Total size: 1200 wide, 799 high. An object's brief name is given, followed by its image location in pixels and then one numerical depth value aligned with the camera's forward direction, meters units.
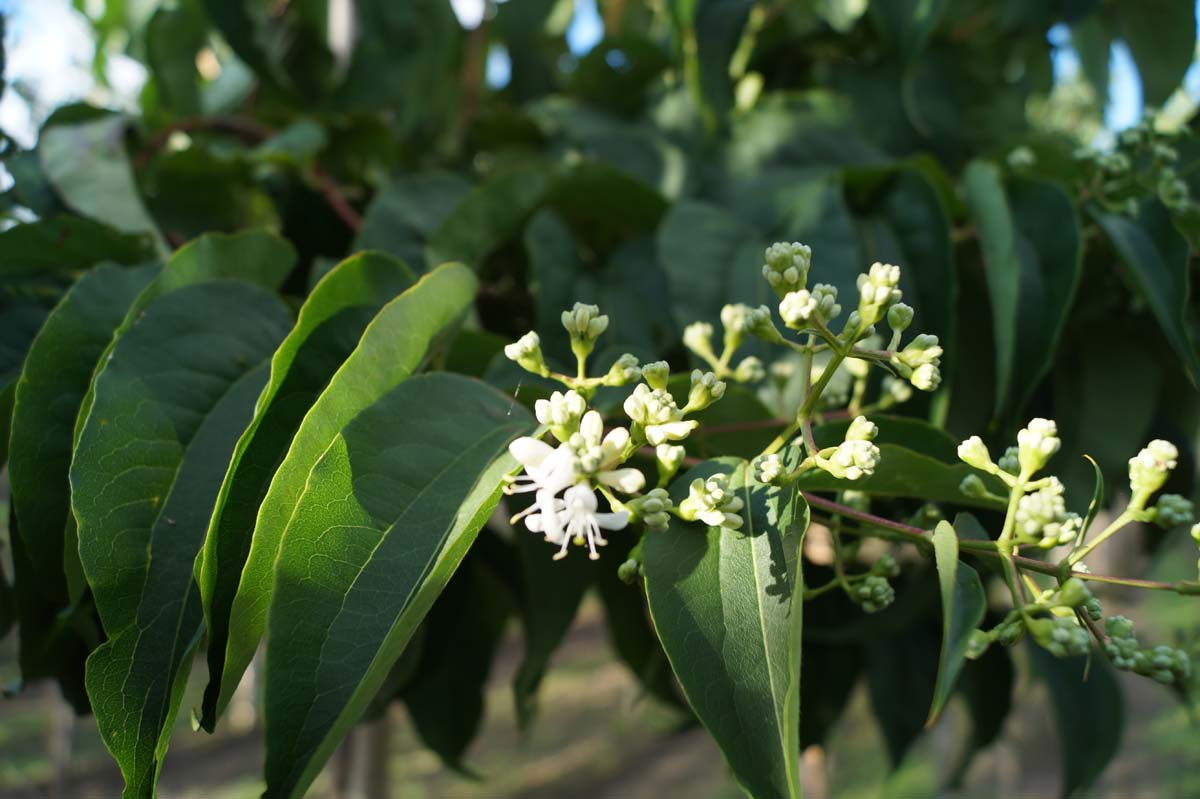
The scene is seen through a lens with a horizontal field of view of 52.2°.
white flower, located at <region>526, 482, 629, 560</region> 0.17
